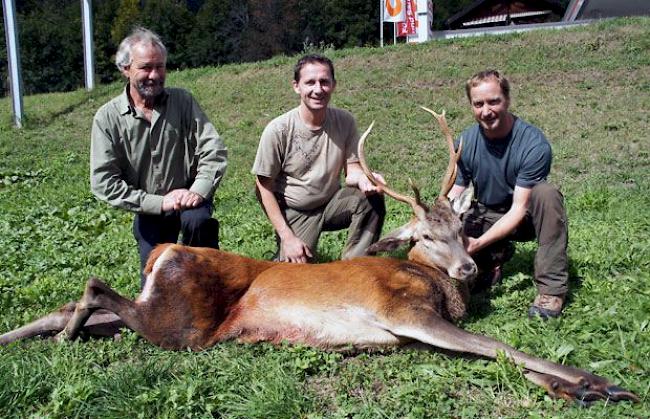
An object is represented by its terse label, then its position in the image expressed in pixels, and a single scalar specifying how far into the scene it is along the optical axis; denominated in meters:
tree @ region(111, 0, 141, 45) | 43.12
